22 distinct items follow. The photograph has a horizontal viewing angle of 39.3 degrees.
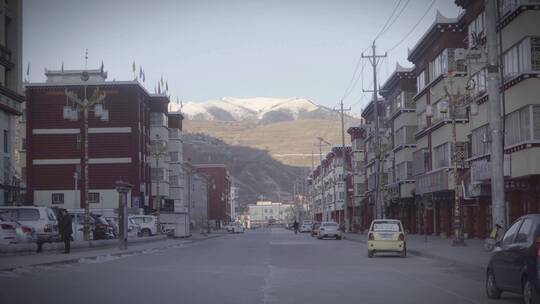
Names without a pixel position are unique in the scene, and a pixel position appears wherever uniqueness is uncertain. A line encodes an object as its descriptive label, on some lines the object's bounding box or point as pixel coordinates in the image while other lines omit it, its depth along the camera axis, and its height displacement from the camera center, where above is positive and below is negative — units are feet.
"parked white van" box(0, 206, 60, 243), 112.37 -1.52
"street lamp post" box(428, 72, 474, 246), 129.80 +4.76
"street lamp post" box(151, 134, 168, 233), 231.09 +17.99
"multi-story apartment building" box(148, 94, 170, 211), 315.37 +30.67
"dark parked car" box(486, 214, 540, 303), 41.32 -3.58
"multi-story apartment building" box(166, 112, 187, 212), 348.18 +22.60
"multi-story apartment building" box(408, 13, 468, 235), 167.73 +18.67
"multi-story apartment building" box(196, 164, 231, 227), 576.61 +10.36
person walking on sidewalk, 104.17 -2.98
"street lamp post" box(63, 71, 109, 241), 134.21 +17.83
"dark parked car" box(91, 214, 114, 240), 162.91 -4.93
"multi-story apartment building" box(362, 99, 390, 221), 267.39 +22.39
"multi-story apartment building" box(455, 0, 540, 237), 108.78 +14.60
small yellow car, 108.06 -5.24
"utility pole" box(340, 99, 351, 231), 275.08 +10.40
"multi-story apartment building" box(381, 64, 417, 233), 219.82 +18.76
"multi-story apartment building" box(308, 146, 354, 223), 387.14 +10.40
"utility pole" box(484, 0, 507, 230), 76.48 +8.07
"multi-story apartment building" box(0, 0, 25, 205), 168.76 +27.62
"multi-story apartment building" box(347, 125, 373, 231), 336.90 +12.97
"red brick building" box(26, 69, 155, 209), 279.49 +23.13
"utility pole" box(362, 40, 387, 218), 191.11 +11.86
